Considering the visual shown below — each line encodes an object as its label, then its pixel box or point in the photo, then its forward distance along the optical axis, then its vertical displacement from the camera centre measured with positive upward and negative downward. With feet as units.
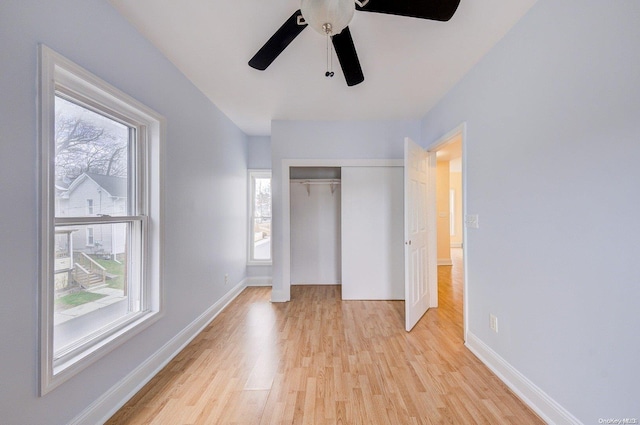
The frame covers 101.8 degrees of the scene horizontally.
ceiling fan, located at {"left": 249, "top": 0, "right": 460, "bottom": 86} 3.89 +3.48
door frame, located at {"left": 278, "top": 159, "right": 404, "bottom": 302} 11.95 +1.32
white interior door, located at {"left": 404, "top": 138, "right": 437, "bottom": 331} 9.07 -0.88
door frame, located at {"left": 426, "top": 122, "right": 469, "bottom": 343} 8.08 -0.04
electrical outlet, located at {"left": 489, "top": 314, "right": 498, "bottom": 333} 6.72 -2.89
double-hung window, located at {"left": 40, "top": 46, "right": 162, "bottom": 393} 4.18 -0.05
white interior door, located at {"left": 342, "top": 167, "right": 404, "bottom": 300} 12.21 -1.31
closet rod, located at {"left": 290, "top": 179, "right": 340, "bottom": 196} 14.28 +1.72
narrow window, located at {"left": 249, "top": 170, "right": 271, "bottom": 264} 14.83 -0.07
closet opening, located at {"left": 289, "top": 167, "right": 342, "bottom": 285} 14.61 -0.93
